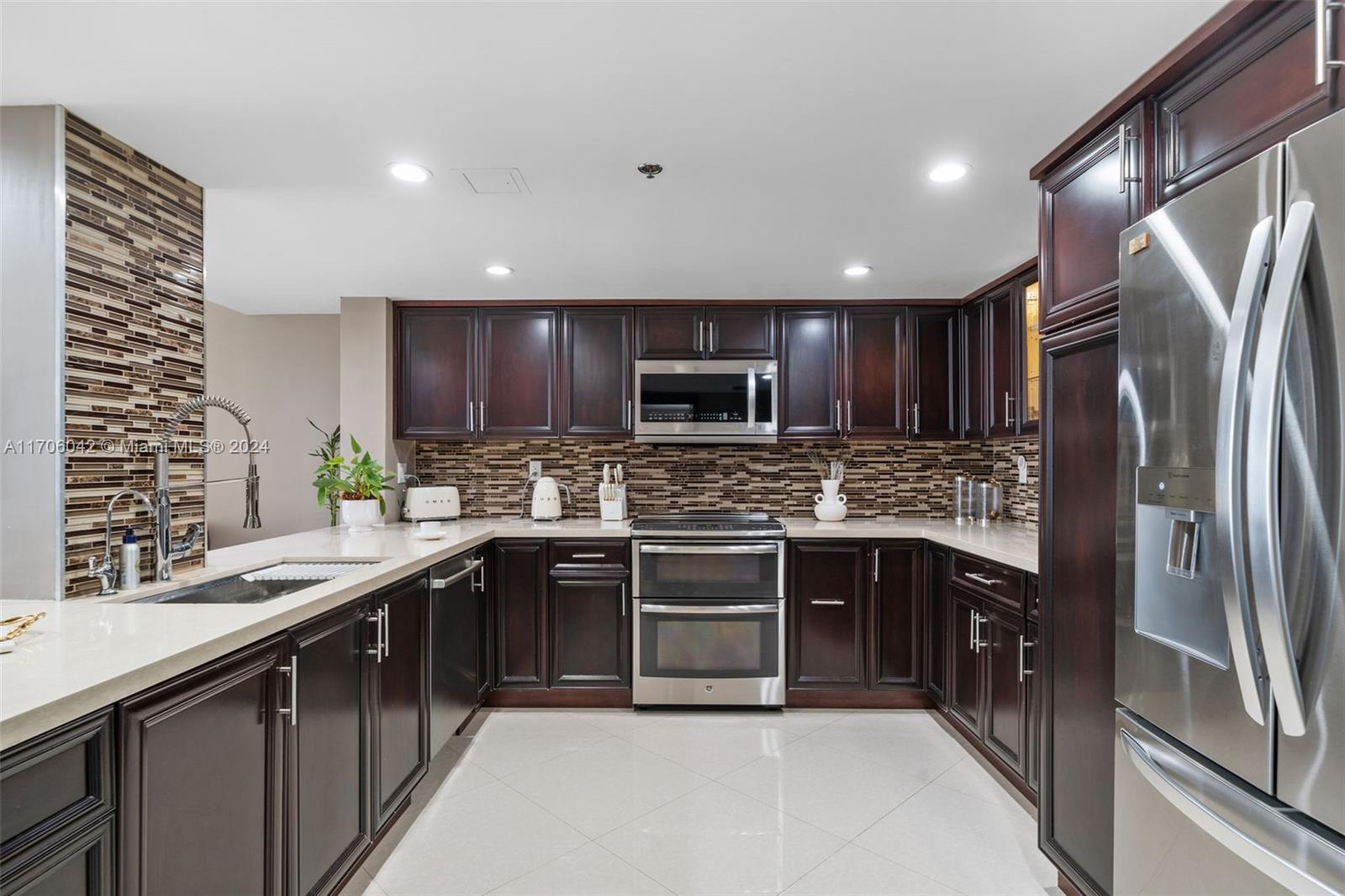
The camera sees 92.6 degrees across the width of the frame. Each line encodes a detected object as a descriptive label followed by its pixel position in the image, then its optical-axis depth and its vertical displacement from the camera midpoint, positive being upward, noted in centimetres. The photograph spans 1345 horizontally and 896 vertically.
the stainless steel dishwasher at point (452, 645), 258 -85
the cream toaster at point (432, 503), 370 -31
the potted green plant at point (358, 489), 339 -21
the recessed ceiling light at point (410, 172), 208 +91
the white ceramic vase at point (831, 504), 376 -32
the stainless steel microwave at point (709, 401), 371 +28
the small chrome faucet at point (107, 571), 177 -34
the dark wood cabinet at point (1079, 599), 160 -40
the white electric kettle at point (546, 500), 377 -30
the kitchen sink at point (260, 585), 197 -44
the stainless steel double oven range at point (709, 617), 333 -87
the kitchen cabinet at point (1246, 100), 110 +67
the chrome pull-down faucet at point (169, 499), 190 -15
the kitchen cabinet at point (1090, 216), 153 +61
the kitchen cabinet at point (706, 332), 380 +70
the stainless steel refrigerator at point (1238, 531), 100 -14
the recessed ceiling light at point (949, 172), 207 +91
